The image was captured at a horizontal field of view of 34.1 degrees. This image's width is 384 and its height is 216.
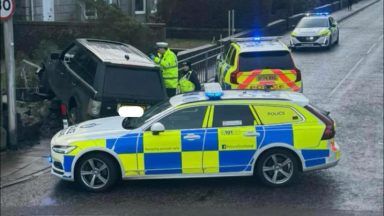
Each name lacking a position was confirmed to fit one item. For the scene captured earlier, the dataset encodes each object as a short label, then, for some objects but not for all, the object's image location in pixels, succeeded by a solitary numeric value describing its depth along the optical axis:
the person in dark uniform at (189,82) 13.68
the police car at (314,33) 28.23
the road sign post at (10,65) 11.10
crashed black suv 10.96
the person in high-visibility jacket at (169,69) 13.69
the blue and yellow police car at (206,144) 9.01
